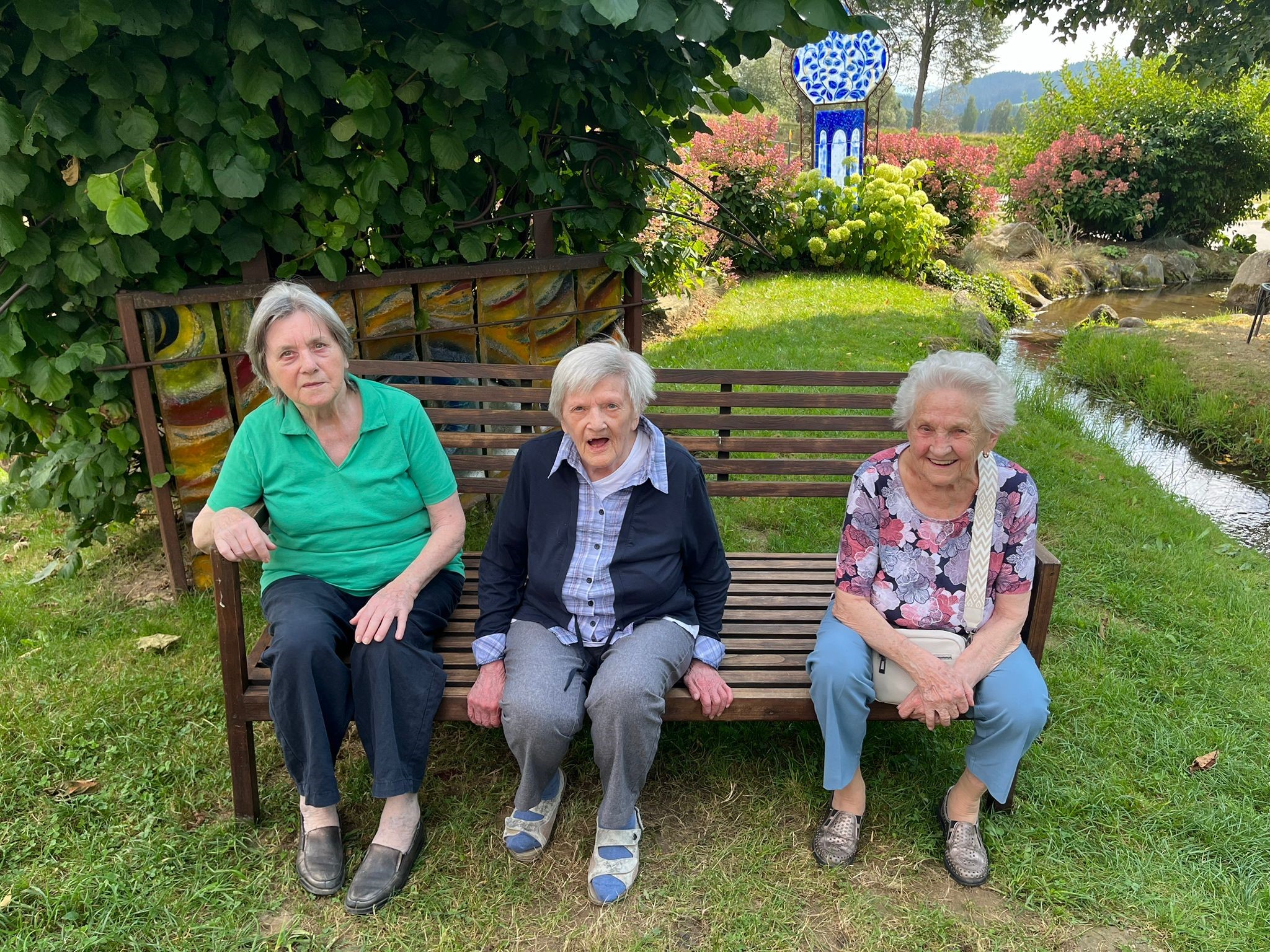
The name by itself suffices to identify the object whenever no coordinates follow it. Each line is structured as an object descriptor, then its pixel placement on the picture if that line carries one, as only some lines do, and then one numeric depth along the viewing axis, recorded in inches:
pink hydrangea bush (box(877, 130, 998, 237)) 577.6
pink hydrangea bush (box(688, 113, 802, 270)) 462.0
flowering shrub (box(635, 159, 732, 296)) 301.9
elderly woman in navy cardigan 92.6
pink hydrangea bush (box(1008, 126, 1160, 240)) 638.5
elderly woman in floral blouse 92.4
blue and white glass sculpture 504.7
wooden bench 108.5
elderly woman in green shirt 92.7
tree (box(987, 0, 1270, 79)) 238.1
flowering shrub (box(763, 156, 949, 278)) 472.1
